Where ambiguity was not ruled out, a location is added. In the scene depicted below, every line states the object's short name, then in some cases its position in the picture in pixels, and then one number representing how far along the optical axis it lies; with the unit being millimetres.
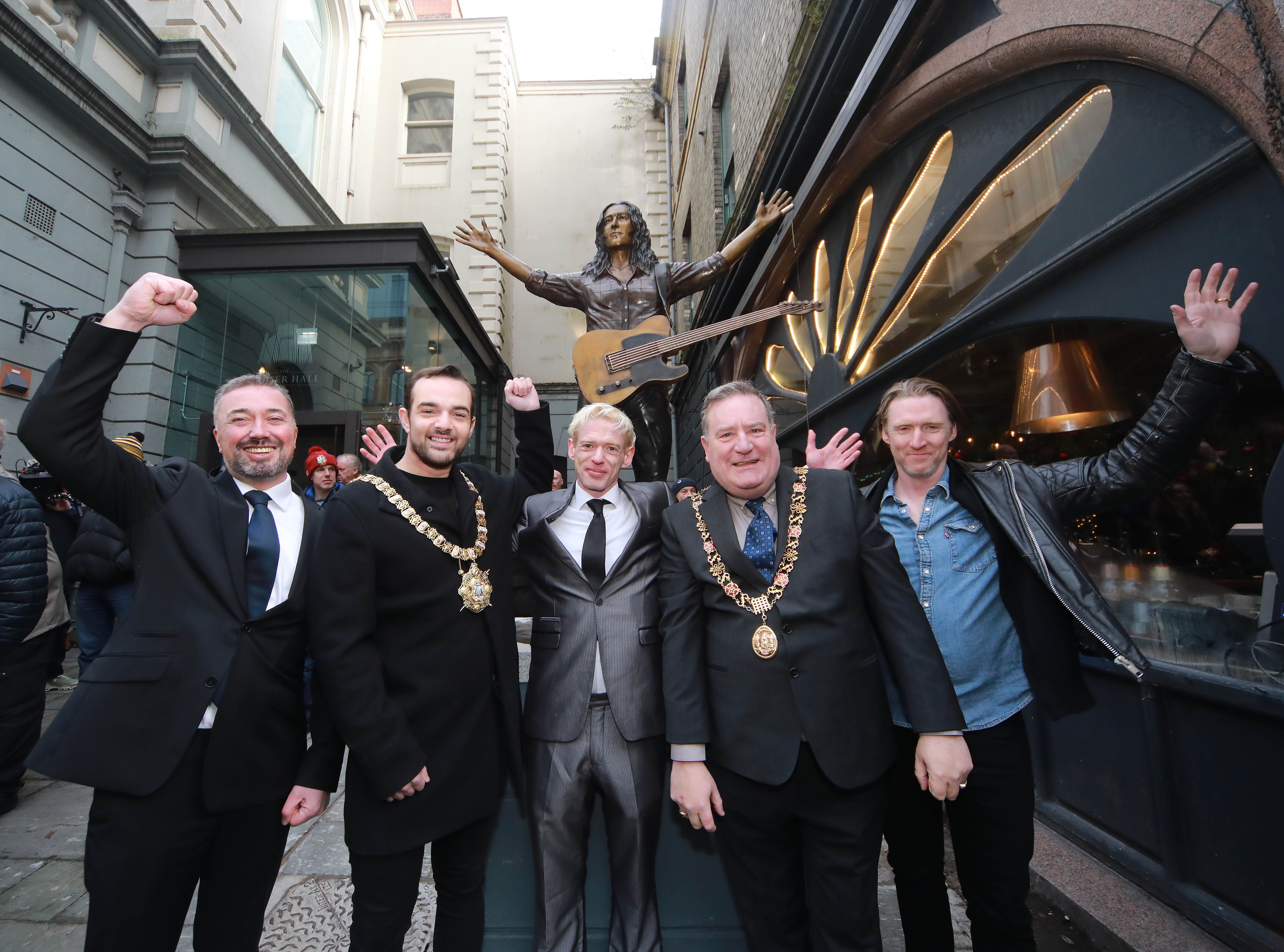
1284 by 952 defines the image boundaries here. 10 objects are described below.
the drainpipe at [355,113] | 14586
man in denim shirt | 1778
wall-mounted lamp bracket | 6777
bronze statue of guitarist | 3623
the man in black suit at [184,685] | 1678
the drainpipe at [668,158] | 14734
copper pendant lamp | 3070
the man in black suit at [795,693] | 1748
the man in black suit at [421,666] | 1795
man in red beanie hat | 5230
